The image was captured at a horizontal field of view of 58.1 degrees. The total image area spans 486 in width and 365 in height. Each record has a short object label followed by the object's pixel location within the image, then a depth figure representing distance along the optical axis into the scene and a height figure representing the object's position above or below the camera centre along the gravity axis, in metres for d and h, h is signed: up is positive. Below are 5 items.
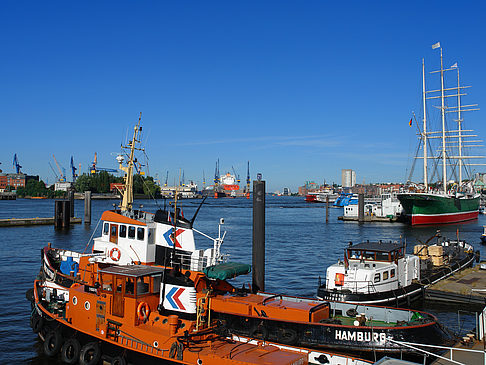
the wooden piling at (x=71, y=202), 80.86 -1.41
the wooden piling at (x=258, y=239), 23.08 -2.34
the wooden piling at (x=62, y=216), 71.75 -3.53
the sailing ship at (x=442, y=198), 86.44 -0.42
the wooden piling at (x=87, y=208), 77.54 -2.42
